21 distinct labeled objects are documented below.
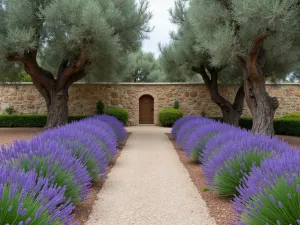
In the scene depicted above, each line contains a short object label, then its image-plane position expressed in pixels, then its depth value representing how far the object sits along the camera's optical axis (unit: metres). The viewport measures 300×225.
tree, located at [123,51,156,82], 28.66
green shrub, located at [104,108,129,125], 16.75
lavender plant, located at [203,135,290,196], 4.39
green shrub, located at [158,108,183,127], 17.38
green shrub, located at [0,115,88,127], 17.03
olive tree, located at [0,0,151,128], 10.70
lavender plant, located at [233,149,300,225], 2.39
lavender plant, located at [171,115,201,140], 12.08
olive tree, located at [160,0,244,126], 14.30
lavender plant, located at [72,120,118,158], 6.79
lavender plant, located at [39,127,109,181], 5.06
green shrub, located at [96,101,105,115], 17.94
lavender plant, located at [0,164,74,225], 2.06
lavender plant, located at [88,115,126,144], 10.37
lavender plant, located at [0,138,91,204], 3.60
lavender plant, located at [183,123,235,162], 7.05
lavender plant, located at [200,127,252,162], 5.65
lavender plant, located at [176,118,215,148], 8.98
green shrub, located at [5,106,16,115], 17.78
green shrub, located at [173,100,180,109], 18.19
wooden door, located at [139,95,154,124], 19.06
